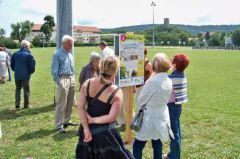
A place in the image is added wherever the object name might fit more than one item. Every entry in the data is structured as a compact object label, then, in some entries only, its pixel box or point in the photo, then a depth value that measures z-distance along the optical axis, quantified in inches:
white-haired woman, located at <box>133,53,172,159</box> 210.5
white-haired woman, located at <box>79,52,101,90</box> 306.0
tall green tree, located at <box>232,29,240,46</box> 6038.4
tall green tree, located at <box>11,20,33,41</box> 5940.0
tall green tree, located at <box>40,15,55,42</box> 5718.5
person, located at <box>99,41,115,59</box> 387.3
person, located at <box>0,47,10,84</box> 711.1
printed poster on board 277.1
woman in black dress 171.3
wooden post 295.7
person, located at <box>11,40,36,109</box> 436.1
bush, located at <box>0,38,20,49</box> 3821.4
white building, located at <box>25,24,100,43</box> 5786.9
